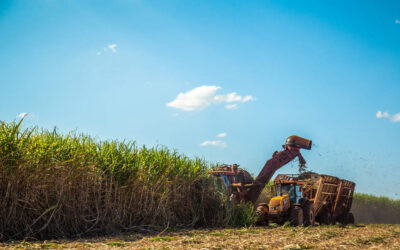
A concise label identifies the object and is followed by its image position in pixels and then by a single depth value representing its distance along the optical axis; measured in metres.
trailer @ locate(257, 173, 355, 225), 13.90
